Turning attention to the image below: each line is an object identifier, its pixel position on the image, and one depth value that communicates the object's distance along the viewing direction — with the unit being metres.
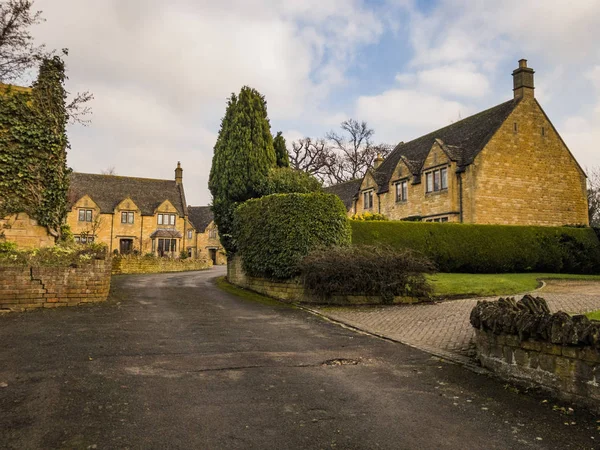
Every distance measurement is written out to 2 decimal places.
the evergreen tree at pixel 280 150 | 24.05
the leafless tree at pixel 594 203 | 47.85
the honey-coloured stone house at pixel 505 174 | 28.00
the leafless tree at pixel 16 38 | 16.30
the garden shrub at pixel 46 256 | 11.96
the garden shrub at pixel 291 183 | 19.05
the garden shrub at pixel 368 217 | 25.74
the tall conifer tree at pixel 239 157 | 20.78
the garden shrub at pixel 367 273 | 13.28
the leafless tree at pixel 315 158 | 55.22
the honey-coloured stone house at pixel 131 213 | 49.88
